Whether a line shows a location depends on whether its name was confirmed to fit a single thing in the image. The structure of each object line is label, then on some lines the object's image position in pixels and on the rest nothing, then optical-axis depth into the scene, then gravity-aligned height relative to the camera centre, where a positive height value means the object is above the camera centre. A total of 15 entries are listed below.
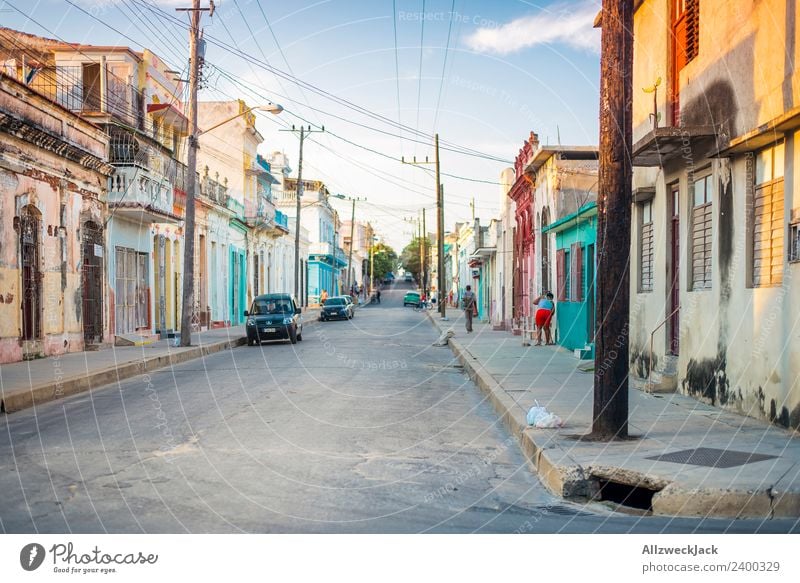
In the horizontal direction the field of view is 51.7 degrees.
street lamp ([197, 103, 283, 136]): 23.83 +5.32
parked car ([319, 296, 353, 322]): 48.28 -1.08
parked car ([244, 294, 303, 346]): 27.39 -0.99
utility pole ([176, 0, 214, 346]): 23.09 +1.84
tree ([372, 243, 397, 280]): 136.38 +5.23
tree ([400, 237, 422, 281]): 138.12 +5.41
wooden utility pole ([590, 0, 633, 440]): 8.16 +0.61
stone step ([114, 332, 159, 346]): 24.35 -1.40
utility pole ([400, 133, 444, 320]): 44.12 +3.16
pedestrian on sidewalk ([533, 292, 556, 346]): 22.41 -0.58
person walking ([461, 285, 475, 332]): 31.33 -0.56
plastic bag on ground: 9.02 -1.43
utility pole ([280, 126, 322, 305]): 44.54 +5.68
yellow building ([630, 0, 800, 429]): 8.99 +1.13
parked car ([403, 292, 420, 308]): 75.31 -0.83
